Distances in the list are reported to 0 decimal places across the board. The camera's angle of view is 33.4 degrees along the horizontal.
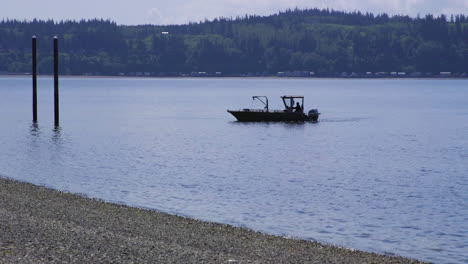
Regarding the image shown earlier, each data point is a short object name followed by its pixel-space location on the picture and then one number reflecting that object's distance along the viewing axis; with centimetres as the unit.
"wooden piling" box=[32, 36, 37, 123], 6931
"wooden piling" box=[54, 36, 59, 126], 6649
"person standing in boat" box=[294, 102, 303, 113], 8517
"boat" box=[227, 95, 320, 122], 8425
